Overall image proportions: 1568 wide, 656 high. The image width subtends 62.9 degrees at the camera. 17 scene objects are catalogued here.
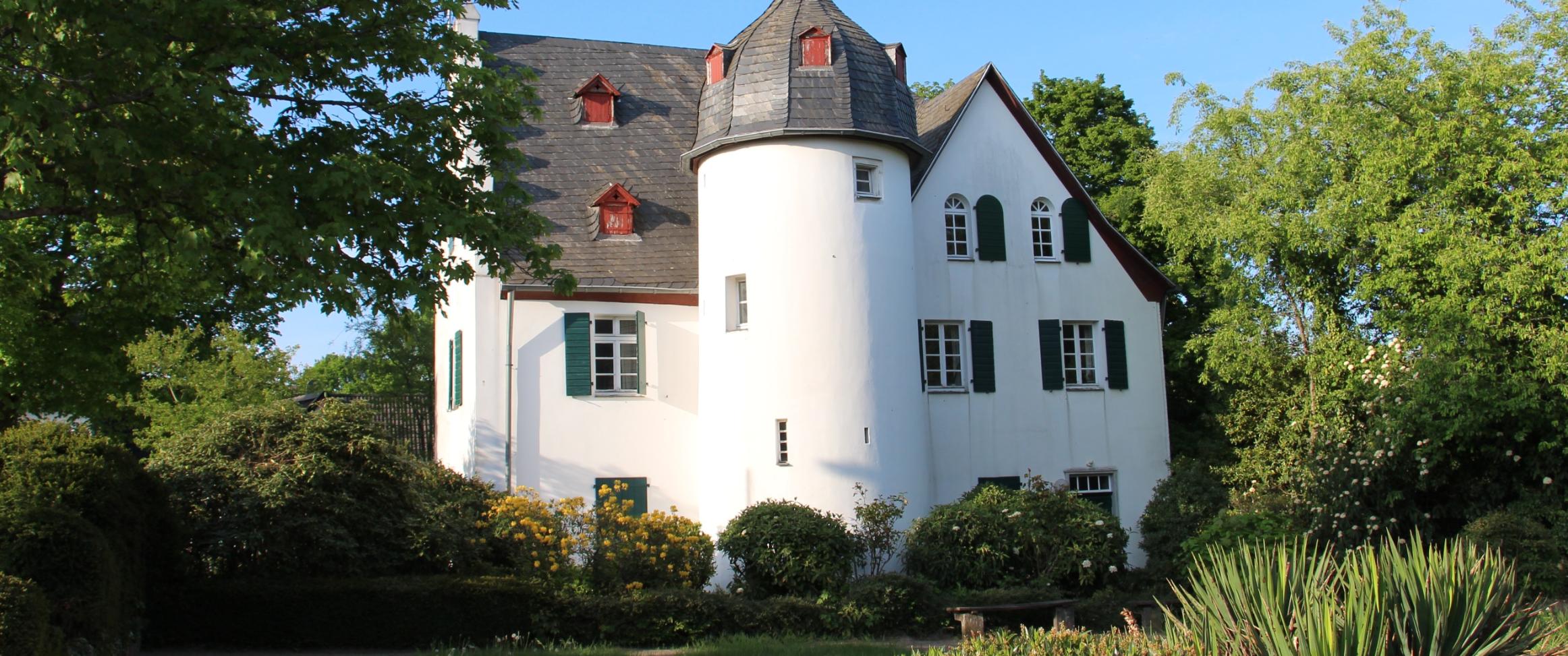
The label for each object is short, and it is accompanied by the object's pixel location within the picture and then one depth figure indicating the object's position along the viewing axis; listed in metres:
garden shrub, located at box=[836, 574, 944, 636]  15.55
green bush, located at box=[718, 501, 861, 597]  16.77
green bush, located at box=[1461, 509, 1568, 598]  17.47
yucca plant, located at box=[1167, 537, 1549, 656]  6.50
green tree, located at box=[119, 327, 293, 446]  24.83
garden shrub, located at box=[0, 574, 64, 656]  8.41
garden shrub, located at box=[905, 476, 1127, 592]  18.03
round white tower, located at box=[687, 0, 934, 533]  19.34
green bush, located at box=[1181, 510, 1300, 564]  18.27
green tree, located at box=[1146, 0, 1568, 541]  18.44
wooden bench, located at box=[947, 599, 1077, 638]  13.51
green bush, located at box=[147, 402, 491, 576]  14.28
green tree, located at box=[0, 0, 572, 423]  10.23
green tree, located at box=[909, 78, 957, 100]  38.03
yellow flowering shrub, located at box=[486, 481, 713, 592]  15.94
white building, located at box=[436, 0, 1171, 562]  19.56
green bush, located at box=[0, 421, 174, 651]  10.22
